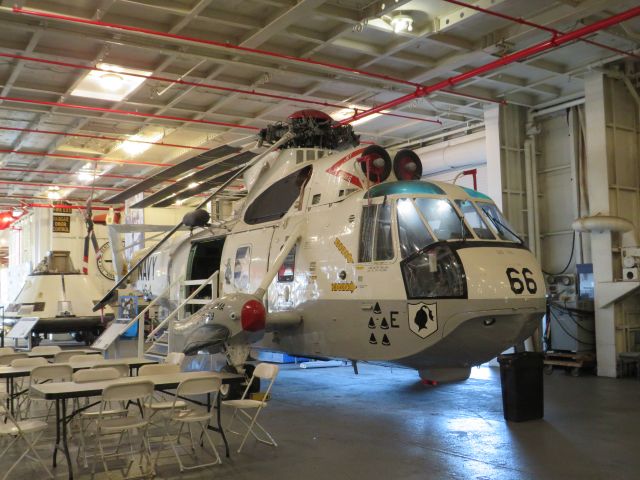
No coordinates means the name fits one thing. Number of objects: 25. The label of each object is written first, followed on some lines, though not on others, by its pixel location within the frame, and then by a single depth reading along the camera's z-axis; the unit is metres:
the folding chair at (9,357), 7.93
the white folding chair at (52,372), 6.14
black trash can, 7.16
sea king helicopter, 6.55
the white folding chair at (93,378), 5.71
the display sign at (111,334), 10.73
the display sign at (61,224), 24.39
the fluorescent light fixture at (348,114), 13.02
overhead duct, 13.69
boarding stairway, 9.33
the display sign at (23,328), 14.70
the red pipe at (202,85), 9.62
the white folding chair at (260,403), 5.95
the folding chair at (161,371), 5.80
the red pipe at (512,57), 7.80
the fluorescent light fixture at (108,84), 10.92
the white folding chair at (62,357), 8.19
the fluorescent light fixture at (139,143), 15.16
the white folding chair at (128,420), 4.99
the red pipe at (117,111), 11.76
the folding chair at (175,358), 7.15
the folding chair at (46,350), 8.37
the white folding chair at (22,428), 4.92
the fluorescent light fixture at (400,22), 9.01
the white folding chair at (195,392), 5.28
